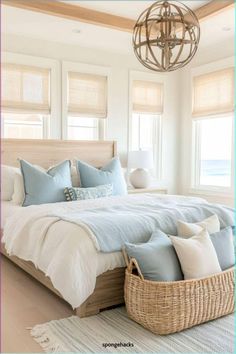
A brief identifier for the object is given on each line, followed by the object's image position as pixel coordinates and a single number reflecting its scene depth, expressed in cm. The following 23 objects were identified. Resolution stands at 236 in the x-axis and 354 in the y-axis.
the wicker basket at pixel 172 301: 229
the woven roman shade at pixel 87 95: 509
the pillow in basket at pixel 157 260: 240
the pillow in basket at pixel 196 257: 244
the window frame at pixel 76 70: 501
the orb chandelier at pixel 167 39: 263
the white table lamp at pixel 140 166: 521
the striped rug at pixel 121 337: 215
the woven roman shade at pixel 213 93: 504
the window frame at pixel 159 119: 555
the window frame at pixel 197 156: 507
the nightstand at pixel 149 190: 511
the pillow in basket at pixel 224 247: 270
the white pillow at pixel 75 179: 440
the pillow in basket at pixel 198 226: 276
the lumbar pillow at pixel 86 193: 388
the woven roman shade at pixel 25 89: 461
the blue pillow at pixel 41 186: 381
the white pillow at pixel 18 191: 390
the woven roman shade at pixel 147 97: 561
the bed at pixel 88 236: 247
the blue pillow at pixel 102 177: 432
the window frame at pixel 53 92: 481
